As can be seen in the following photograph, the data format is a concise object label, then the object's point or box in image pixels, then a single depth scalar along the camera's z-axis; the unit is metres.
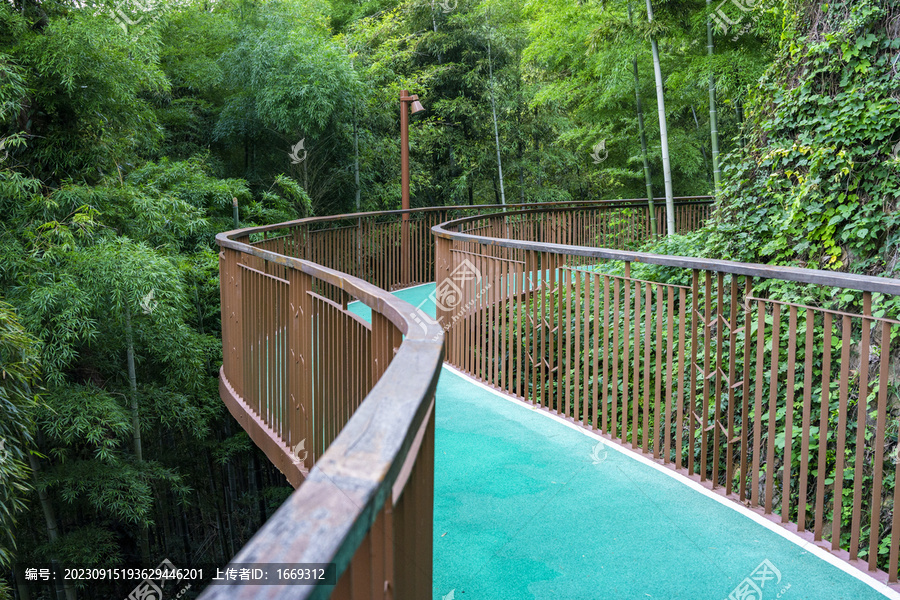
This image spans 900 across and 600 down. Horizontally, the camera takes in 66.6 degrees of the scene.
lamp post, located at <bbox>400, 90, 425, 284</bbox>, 10.16
